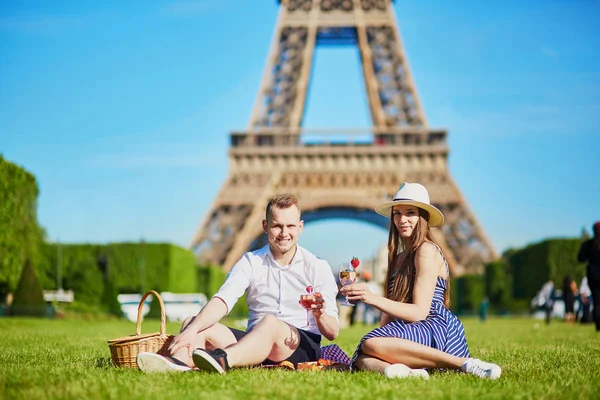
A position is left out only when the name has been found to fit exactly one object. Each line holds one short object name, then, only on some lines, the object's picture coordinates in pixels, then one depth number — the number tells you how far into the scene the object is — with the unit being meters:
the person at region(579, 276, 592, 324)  17.72
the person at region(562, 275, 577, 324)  19.09
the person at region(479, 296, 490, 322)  24.50
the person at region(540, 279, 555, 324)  19.73
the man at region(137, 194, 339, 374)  4.71
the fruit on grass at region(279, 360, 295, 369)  5.12
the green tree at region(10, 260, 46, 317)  19.53
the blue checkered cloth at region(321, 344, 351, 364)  5.52
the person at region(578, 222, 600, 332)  10.67
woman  4.79
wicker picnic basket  5.21
